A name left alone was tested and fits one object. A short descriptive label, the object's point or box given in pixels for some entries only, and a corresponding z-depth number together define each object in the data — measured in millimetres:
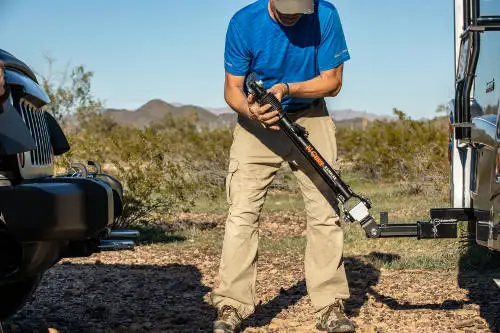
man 4441
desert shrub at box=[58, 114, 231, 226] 8969
